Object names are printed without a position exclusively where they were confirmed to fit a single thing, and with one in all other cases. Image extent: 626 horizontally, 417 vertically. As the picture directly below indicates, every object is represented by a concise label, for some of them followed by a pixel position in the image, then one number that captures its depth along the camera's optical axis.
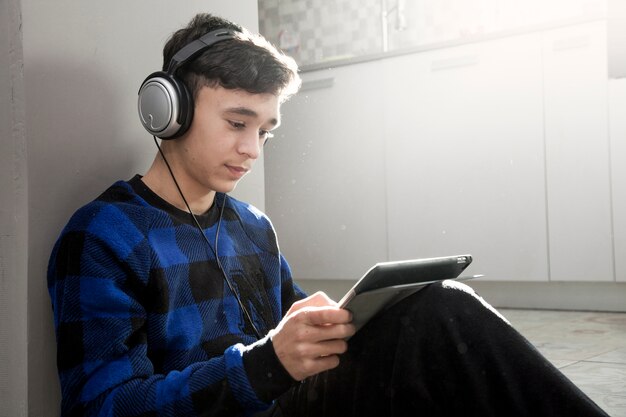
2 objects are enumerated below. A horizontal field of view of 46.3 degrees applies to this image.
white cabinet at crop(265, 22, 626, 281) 2.65
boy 0.80
